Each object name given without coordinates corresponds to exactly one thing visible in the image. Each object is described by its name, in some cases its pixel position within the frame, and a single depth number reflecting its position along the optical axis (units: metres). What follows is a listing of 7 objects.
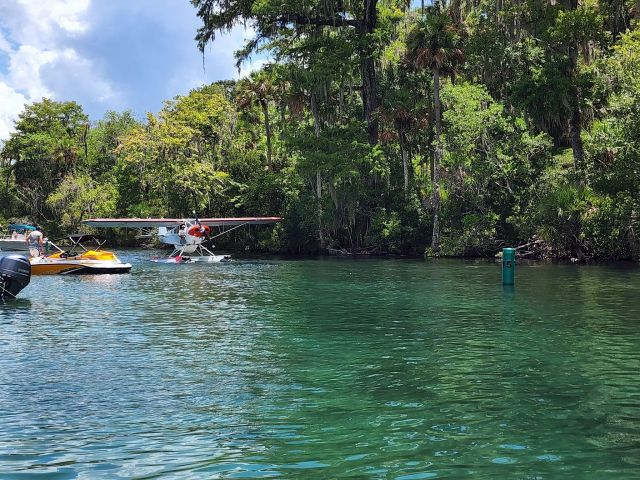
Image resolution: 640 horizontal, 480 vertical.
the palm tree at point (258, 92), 59.19
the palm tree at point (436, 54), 43.66
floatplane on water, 42.91
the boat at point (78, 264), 32.00
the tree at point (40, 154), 76.56
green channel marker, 24.11
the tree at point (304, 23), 46.41
